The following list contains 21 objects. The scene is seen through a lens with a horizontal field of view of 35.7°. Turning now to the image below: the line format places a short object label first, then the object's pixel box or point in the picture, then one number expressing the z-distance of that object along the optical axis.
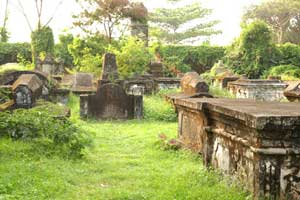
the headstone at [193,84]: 13.31
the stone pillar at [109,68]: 16.86
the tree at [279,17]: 45.00
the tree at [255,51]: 27.06
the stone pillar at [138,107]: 14.27
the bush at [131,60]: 19.66
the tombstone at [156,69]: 21.36
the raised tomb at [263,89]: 17.17
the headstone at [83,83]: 16.33
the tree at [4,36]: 34.06
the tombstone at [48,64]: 23.48
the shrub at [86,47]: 24.45
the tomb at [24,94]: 11.38
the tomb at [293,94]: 10.20
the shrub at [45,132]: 7.74
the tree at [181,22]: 47.41
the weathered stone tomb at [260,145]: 4.33
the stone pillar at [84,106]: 13.93
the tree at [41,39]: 26.86
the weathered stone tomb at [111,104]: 14.05
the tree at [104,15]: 27.38
